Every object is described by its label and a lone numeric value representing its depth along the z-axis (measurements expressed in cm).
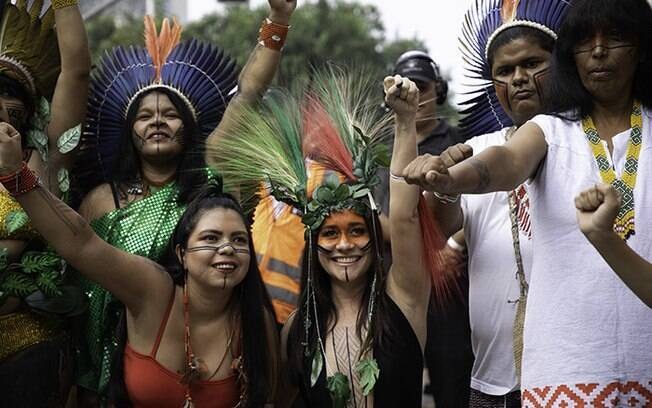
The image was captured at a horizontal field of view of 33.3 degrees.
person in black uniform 477
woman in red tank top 390
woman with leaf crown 386
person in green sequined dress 430
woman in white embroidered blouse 279
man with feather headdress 389
